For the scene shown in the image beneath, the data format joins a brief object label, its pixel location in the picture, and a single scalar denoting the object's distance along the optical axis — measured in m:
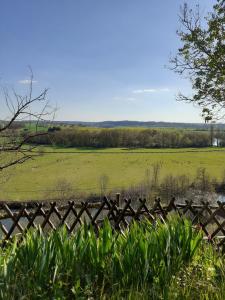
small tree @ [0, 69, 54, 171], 6.55
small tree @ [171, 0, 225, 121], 9.31
